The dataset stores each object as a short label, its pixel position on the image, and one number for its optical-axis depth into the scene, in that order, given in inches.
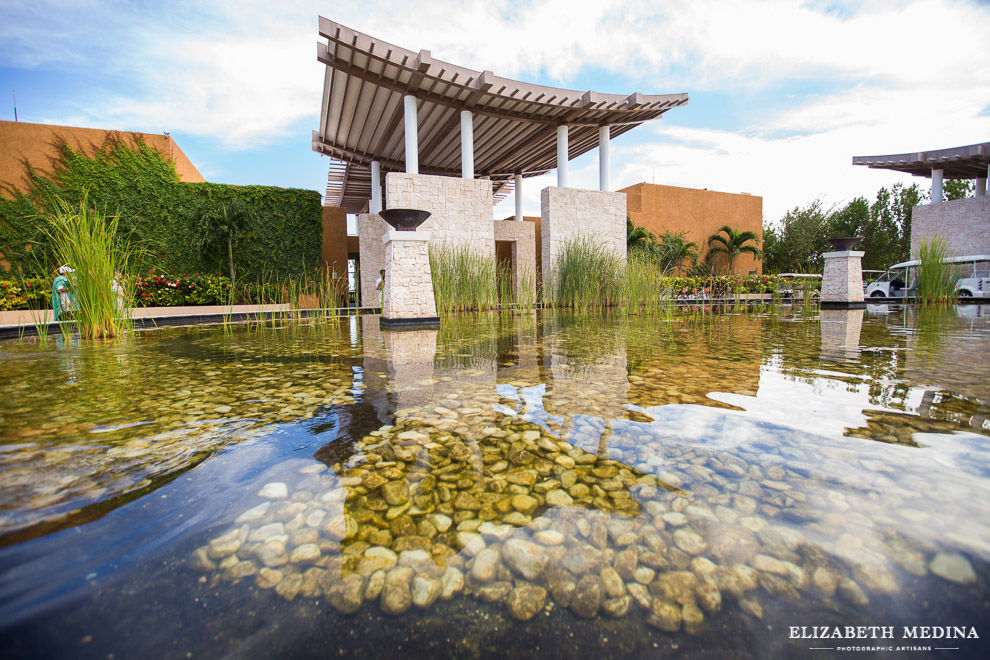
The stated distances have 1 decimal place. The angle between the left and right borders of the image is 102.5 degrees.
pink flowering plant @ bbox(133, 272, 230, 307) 311.3
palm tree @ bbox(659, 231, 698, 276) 567.5
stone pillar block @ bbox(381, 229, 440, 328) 208.2
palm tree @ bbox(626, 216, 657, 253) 535.5
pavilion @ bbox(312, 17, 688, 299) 296.0
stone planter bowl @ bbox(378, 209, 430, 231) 201.2
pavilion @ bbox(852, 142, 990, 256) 505.4
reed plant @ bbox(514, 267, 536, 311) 271.1
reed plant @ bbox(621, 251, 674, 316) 254.7
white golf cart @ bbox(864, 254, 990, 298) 402.0
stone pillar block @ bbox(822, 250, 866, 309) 311.3
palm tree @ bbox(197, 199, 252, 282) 375.9
